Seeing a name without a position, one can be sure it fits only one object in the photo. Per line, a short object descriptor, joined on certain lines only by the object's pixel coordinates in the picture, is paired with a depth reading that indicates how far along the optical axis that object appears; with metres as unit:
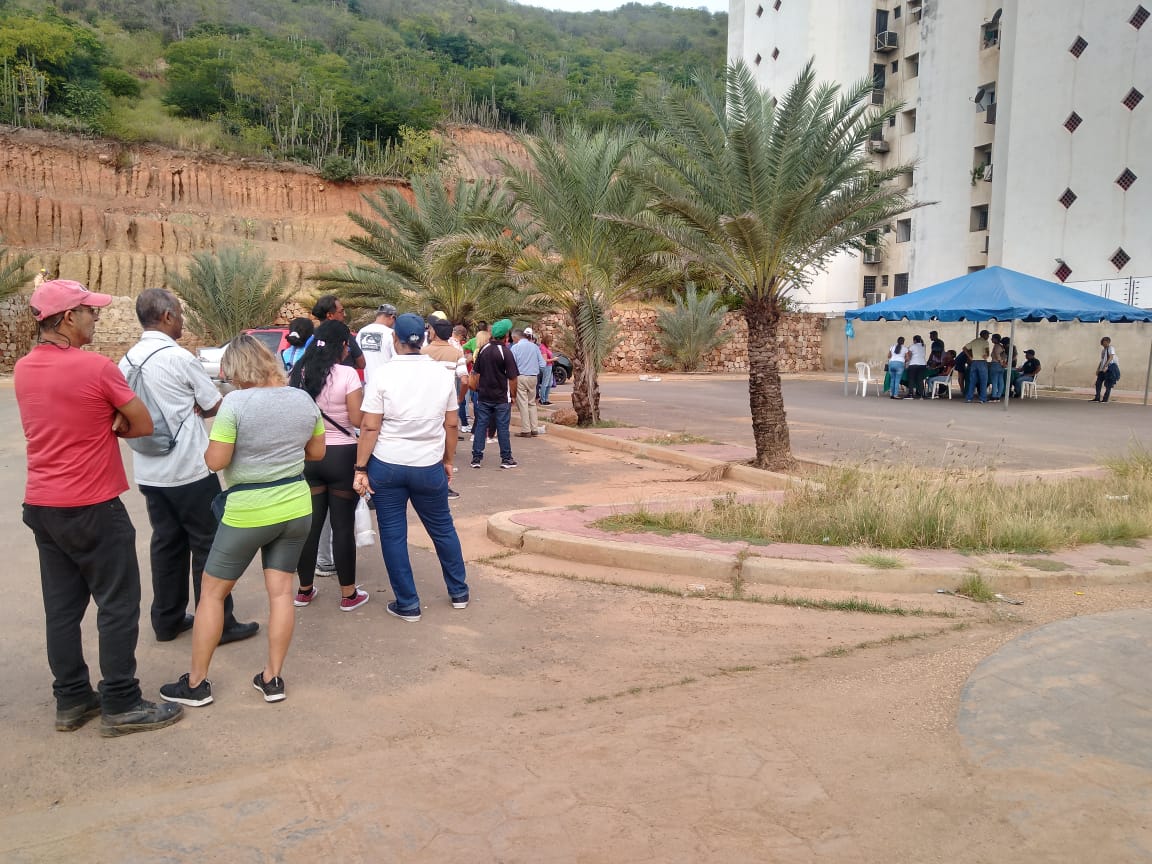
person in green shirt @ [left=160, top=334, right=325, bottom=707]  4.05
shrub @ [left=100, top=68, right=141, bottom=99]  51.84
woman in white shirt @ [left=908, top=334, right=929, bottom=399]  23.48
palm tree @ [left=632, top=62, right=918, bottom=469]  10.56
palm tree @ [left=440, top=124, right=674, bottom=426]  14.38
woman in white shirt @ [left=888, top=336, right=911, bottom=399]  23.39
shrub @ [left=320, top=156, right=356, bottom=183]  49.47
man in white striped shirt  4.57
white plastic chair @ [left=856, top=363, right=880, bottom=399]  24.15
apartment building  28.66
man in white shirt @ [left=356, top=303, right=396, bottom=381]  7.70
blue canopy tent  20.28
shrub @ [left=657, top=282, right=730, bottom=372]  33.16
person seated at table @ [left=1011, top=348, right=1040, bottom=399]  23.44
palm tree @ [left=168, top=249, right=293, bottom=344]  28.69
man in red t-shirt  3.67
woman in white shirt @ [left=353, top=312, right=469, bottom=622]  5.20
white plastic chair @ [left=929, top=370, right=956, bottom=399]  23.27
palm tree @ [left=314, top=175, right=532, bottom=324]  18.62
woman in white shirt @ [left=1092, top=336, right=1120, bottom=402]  22.20
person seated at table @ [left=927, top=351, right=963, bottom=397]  23.42
